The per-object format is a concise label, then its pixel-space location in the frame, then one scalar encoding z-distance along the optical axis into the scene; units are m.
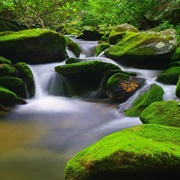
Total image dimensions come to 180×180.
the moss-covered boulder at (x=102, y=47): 10.85
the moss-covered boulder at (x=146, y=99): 5.72
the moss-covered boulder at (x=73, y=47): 11.12
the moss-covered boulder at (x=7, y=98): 6.24
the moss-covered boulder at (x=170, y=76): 7.33
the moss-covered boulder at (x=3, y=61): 7.47
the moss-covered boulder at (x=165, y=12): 12.39
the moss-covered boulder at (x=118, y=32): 11.54
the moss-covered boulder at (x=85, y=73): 7.75
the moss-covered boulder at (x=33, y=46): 8.38
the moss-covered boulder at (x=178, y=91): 5.81
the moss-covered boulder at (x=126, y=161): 2.44
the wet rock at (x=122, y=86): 7.08
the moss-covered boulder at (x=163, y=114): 4.28
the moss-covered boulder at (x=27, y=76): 7.55
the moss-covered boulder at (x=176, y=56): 8.78
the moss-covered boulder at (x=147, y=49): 8.30
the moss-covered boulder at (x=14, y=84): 6.90
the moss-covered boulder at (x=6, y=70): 7.01
